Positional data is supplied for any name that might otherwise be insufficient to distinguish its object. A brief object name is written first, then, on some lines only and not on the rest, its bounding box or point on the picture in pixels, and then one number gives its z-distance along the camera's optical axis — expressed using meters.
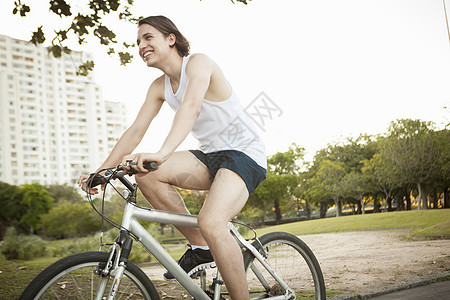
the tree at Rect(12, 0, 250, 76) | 3.06
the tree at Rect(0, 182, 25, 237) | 36.81
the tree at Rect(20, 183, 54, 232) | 36.84
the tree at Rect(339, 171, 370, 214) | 20.28
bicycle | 1.32
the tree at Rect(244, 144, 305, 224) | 21.67
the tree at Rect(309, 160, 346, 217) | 20.56
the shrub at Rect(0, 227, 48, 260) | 10.05
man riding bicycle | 1.61
